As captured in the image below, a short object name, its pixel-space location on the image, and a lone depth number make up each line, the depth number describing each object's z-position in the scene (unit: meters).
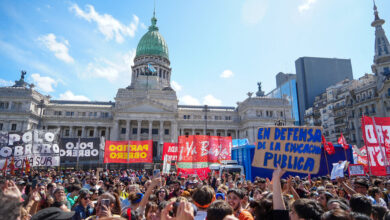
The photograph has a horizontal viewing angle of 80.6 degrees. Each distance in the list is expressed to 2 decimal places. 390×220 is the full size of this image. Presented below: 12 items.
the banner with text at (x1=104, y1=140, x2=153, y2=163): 20.98
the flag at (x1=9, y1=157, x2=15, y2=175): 16.39
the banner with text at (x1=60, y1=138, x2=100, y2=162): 19.97
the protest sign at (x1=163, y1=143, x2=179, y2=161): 21.26
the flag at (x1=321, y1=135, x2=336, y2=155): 19.29
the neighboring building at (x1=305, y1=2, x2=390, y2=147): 46.09
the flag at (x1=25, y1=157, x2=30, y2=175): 17.56
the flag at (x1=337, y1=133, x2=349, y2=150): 17.45
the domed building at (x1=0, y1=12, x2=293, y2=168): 54.41
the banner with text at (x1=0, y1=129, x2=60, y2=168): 17.22
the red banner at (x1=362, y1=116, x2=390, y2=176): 13.55
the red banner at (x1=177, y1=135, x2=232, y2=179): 18.41
